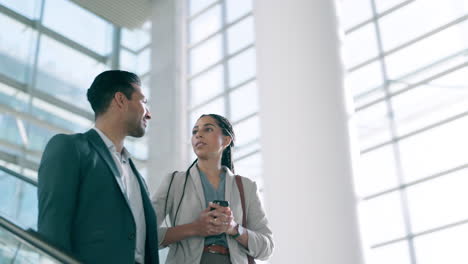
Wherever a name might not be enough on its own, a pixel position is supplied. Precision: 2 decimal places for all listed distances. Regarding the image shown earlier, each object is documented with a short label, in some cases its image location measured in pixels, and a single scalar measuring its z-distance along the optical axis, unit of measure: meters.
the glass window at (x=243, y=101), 14.19
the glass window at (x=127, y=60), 15.52
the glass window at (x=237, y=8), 15.10
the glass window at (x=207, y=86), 15.12
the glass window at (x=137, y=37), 16.02
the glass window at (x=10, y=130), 11.31
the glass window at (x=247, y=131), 13.89
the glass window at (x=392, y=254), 11.28
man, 2.81
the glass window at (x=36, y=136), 11.66
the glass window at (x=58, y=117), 12.28
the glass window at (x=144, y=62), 15.95
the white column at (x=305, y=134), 8.23
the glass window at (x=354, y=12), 12.96
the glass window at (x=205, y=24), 15.79
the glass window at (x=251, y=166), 13.80
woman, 3.58
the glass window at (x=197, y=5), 16.25
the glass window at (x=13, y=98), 11.67
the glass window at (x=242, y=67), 14.53
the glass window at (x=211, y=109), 14.84
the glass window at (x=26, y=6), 12.54
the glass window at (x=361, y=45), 12.75
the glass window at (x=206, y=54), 15.48
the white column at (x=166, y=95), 14.30
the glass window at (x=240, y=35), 14.81
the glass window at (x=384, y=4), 12.51
